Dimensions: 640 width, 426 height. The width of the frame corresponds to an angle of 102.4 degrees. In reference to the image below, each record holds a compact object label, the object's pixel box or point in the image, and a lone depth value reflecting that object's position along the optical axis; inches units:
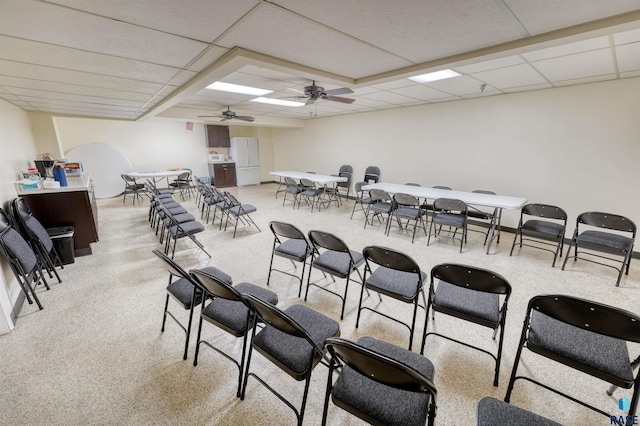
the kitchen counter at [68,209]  134.4
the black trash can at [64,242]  130.4
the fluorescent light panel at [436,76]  128.2
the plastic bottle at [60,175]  148.1
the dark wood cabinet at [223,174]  372.8
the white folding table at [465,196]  149.1
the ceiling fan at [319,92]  140.7
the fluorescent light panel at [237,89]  155.6
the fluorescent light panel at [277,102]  200.4
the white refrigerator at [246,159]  382.9
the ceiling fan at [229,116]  230.5
